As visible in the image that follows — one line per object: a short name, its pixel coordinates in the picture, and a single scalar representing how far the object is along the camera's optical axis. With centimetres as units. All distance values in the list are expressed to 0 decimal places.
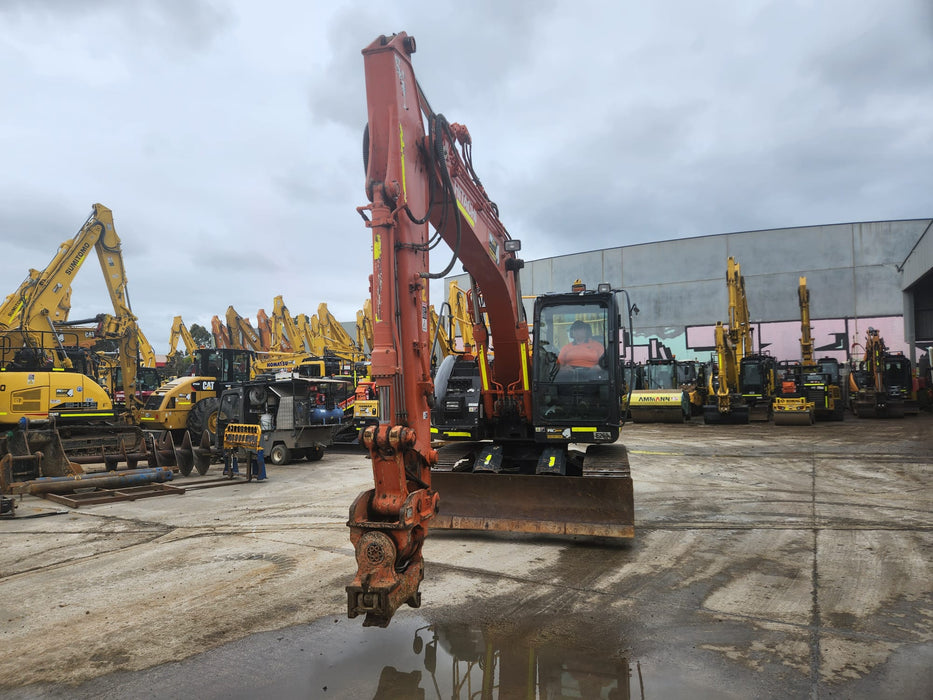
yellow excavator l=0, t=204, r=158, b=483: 1173
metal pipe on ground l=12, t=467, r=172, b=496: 970
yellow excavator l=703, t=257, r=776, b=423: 2200
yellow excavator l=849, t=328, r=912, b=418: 2431
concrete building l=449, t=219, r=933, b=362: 3300
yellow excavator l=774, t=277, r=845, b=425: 2123
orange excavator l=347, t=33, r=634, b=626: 392
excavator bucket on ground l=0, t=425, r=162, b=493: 1135
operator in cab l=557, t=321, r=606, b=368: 758
